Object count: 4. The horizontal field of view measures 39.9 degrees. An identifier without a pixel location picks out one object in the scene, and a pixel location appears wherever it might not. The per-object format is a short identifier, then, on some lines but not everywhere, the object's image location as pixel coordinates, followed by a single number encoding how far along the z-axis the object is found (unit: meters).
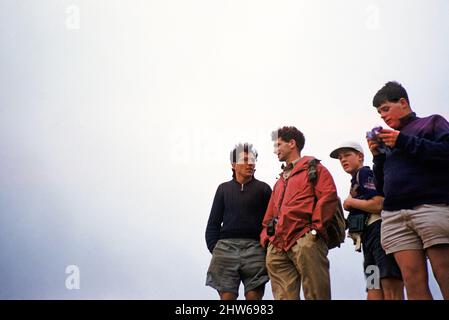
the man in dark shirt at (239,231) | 6.77
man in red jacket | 6.17
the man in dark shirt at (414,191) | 5.01
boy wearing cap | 6.20
